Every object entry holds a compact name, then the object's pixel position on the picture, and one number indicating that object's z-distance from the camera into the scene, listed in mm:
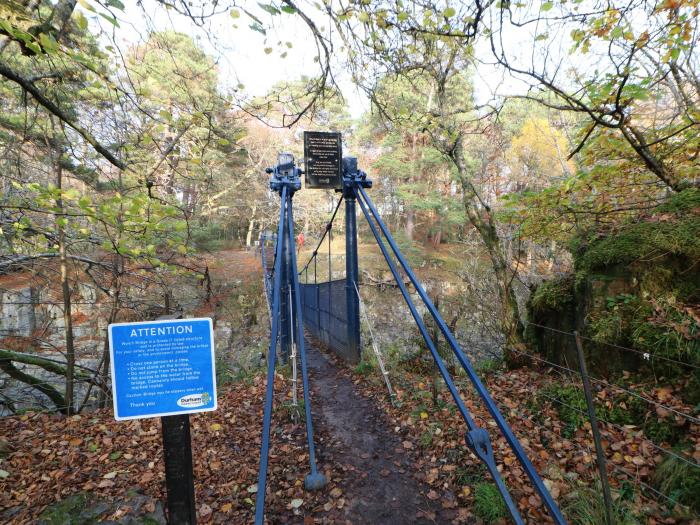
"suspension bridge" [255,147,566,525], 1916
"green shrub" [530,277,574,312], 4004
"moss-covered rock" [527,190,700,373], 2753
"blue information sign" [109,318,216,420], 1576
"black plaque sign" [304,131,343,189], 5102
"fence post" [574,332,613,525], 1646
